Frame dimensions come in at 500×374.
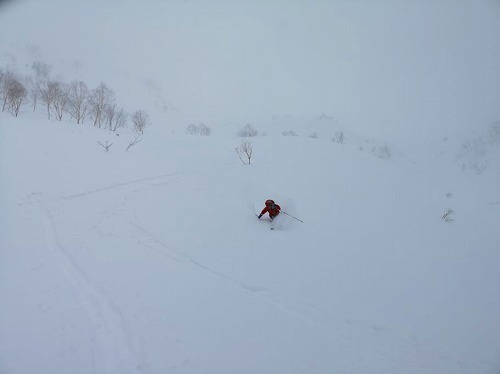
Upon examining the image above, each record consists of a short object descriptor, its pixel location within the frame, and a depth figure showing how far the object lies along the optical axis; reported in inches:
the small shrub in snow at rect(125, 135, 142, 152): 881.8
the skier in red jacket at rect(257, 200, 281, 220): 392.5
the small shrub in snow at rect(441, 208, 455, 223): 541.8
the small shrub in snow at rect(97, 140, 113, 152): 771.2
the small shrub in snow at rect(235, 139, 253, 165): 878.8
